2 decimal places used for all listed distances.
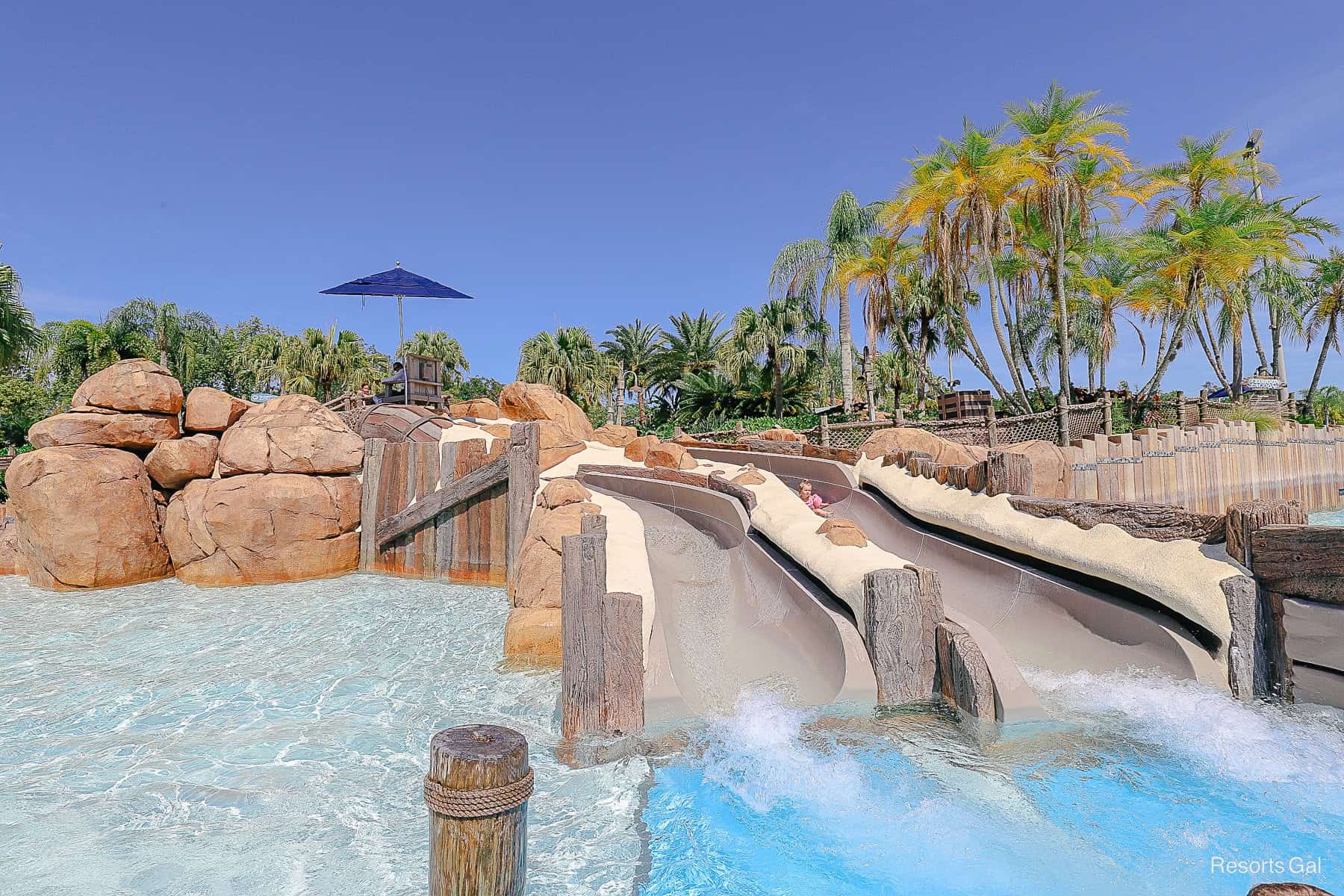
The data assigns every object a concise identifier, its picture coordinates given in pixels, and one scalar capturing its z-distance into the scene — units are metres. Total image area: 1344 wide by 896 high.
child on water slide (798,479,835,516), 8.27
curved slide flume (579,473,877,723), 4.13
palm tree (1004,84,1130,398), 18.59
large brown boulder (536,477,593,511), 7.66
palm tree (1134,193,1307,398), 19.33
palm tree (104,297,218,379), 36.38
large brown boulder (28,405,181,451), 8.79
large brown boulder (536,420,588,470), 12.59
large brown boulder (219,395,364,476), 8.87
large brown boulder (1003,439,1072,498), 7.53
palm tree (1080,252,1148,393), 22.92
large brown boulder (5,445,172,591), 8.48
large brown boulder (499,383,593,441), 17.12
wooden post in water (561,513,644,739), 3.79
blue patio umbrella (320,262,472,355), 17.50
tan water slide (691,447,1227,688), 3.90
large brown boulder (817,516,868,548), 5.31
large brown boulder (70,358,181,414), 9.07
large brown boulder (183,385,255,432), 9.48
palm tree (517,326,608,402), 35.31
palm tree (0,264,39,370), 17.77
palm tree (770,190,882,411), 29.39
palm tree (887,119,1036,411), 19.20
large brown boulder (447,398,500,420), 18.09
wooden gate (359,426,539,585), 7.84
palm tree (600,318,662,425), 39.88
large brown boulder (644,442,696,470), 12.19
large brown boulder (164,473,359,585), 8.55
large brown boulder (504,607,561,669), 5.64
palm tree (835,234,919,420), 24.59
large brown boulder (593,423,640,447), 15.27
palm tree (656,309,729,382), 37.03
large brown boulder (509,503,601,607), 6.20
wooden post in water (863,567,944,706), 3.96
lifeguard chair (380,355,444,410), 14.89
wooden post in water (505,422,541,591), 7.73
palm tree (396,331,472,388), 45.59
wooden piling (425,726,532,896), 1.89
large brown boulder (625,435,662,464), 13.07
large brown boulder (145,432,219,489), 9.09
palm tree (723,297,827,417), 31.44
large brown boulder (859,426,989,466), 10.77
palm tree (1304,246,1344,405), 28.41
